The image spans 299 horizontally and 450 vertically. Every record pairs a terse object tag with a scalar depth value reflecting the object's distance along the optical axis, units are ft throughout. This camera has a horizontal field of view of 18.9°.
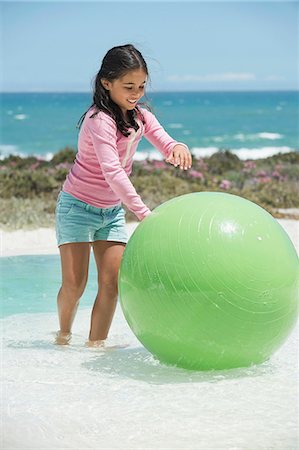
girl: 16.55
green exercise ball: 14.76
